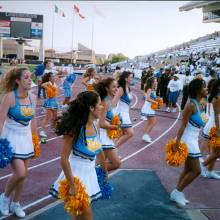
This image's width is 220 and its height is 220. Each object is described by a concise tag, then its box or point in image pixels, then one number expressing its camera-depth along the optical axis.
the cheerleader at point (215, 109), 5.85
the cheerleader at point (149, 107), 8.97
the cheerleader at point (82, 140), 3.29
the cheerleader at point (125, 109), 6.85
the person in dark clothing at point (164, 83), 18.16
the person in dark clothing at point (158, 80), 19.53
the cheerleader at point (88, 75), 10.30
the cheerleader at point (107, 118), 5.11
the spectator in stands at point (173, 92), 15.69
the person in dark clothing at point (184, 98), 14.74
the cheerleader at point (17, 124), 4.26
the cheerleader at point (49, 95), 9.20
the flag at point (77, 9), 55.28
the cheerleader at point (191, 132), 4.86
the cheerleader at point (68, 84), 12.67
